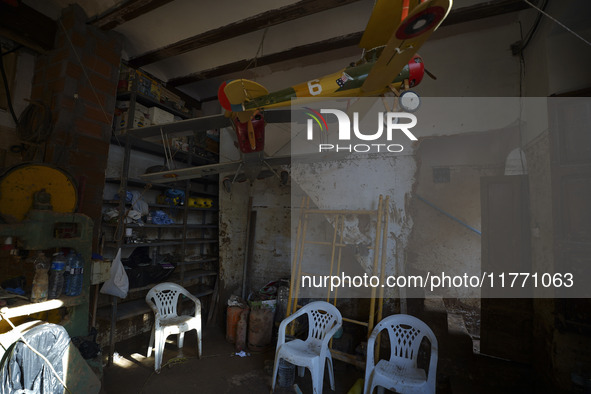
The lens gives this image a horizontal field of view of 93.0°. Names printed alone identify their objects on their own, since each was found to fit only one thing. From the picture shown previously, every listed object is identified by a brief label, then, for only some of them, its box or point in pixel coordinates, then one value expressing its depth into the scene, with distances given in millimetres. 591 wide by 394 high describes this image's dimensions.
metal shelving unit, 3012
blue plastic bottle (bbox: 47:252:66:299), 1662
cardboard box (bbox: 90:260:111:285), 1929
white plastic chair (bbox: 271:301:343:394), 2201
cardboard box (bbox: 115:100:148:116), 3262
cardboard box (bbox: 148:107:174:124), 3418
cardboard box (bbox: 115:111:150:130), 3201
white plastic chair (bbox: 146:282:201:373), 2671
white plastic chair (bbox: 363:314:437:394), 1952
